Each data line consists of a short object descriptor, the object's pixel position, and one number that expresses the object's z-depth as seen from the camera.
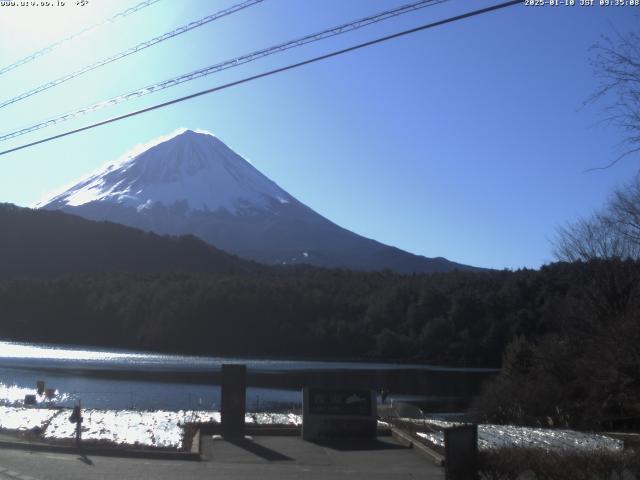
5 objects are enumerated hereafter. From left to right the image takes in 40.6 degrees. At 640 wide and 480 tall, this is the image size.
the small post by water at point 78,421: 18.34
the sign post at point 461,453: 11.88
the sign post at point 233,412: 20.58
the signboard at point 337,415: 20.88
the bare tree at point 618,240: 30.73
